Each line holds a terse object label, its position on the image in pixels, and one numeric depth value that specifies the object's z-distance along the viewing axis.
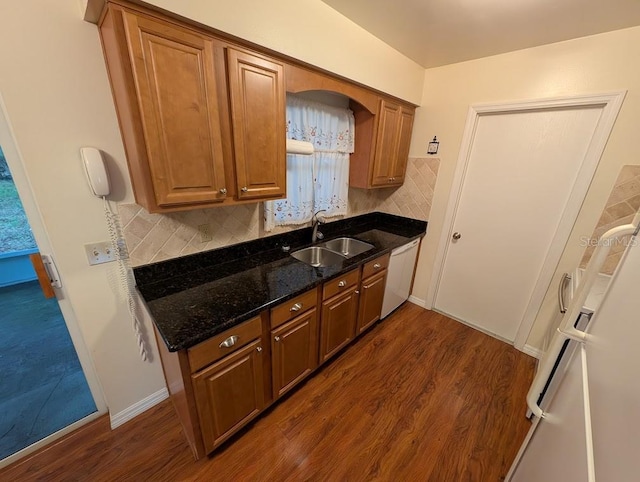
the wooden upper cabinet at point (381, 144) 2.12
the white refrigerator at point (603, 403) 0.42
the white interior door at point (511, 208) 1.82
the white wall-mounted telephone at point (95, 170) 1.09
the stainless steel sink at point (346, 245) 2.33
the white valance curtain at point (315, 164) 1.88
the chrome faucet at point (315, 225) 2.21
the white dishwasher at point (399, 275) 2.32
